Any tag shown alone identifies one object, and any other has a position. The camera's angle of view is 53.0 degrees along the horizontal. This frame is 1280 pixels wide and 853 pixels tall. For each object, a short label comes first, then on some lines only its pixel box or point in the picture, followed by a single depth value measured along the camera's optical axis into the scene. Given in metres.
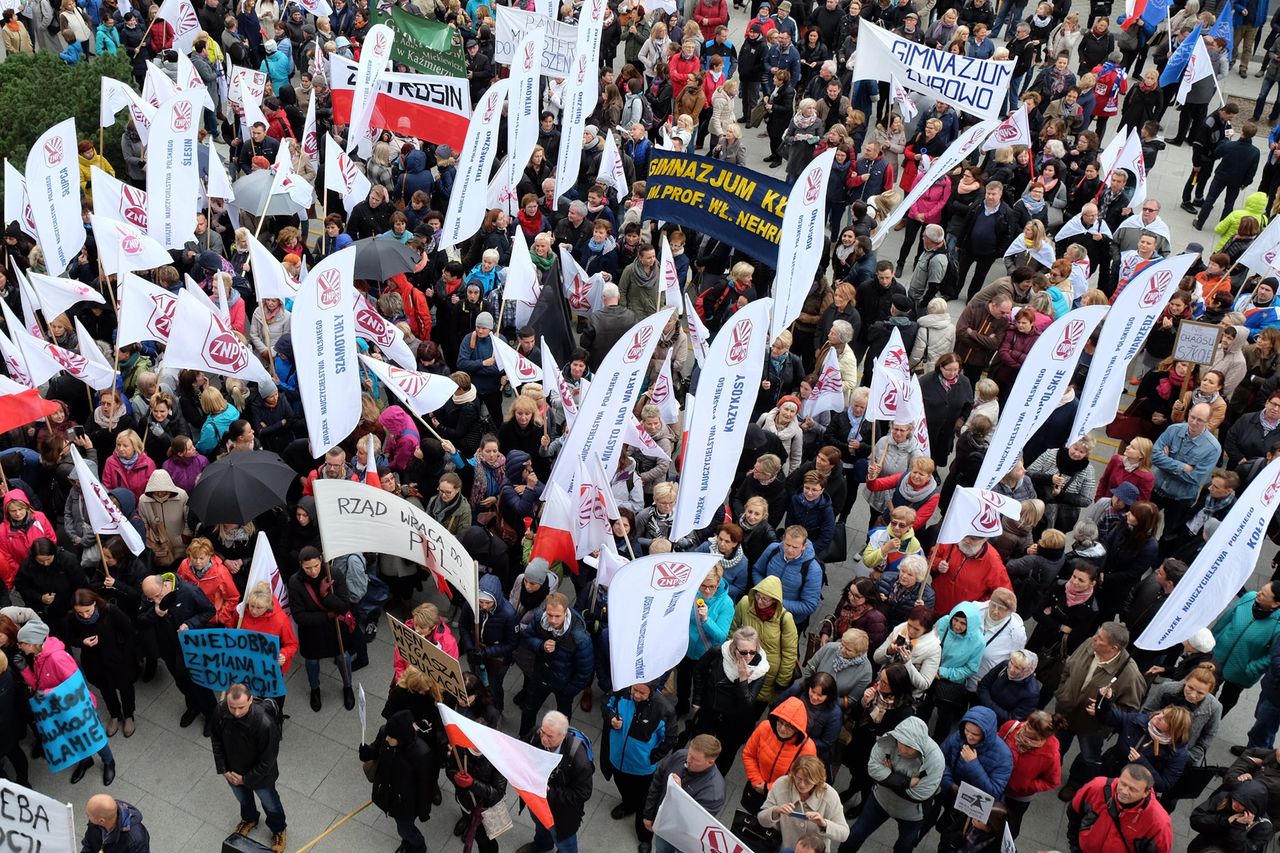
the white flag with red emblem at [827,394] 11.70
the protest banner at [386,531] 9.03
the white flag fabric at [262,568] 9.44
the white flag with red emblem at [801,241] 11.88
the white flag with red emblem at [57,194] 13.00
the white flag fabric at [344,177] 14.64
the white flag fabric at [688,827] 7.73
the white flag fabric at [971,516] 9.49
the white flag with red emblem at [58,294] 12.26
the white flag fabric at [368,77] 15.18
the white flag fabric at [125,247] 12.71
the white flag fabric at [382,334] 11.88
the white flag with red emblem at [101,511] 9.51
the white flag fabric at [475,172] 13.40
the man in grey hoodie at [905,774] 8.20
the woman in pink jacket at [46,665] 8.88
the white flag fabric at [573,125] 15.03
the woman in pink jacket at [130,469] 10.62
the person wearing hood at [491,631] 9.42
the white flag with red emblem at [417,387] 11.10
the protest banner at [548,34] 17.05
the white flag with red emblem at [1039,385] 10.22
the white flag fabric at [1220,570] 8.86
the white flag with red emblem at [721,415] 9.64
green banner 16.56
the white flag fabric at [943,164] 13.89
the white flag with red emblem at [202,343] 11.02
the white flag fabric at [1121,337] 11.08
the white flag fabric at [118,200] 13.77
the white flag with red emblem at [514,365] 11.68
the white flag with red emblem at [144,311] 11.30
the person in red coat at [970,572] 9.82
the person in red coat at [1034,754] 8.25
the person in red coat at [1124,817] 7.75
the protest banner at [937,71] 15.98
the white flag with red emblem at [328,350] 10.30
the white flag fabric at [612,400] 10.12
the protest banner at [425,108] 15.35
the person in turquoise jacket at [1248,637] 9.43
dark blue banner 12.78
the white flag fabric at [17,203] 13.95
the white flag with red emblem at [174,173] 13.66
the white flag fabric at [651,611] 8.58
